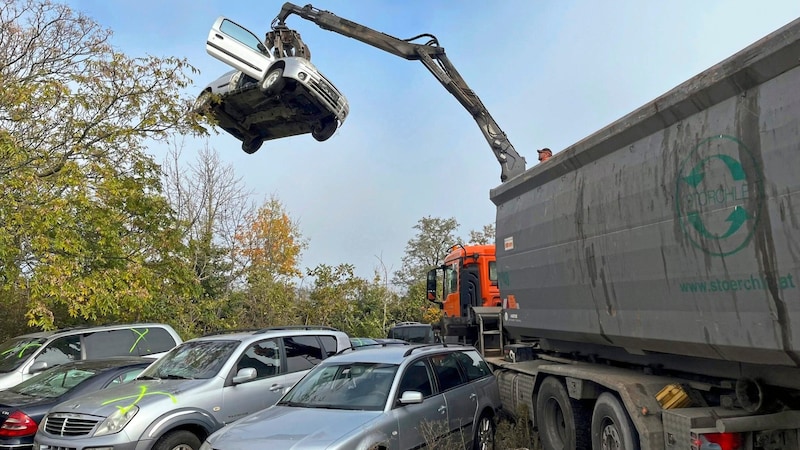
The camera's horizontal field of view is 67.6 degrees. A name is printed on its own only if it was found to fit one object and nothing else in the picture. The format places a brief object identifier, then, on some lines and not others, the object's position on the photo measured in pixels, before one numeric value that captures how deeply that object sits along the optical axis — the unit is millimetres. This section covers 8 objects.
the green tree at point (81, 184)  10367
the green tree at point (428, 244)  50906
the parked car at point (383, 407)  5238
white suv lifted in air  10797
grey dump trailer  3676
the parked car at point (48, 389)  7113
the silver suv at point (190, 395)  6082
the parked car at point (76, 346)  9711
